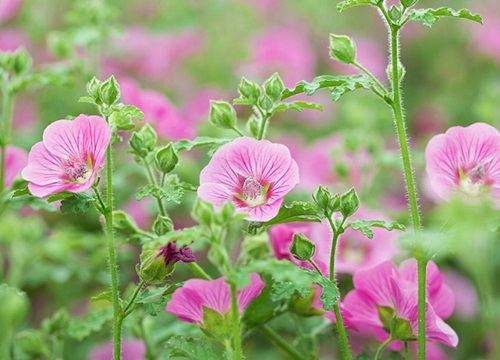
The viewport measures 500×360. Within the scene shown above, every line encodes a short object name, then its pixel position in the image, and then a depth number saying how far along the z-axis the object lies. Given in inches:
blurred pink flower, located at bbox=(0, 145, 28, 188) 38.3
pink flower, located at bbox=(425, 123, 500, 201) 34.7
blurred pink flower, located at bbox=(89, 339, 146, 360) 40.5
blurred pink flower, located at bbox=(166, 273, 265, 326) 34.0
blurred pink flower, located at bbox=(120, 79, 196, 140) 41.9
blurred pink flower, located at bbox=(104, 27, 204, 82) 54.3
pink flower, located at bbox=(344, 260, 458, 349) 34.9
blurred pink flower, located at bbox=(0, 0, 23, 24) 50.5
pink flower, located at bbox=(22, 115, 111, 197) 34.5
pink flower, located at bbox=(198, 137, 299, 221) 34.3
